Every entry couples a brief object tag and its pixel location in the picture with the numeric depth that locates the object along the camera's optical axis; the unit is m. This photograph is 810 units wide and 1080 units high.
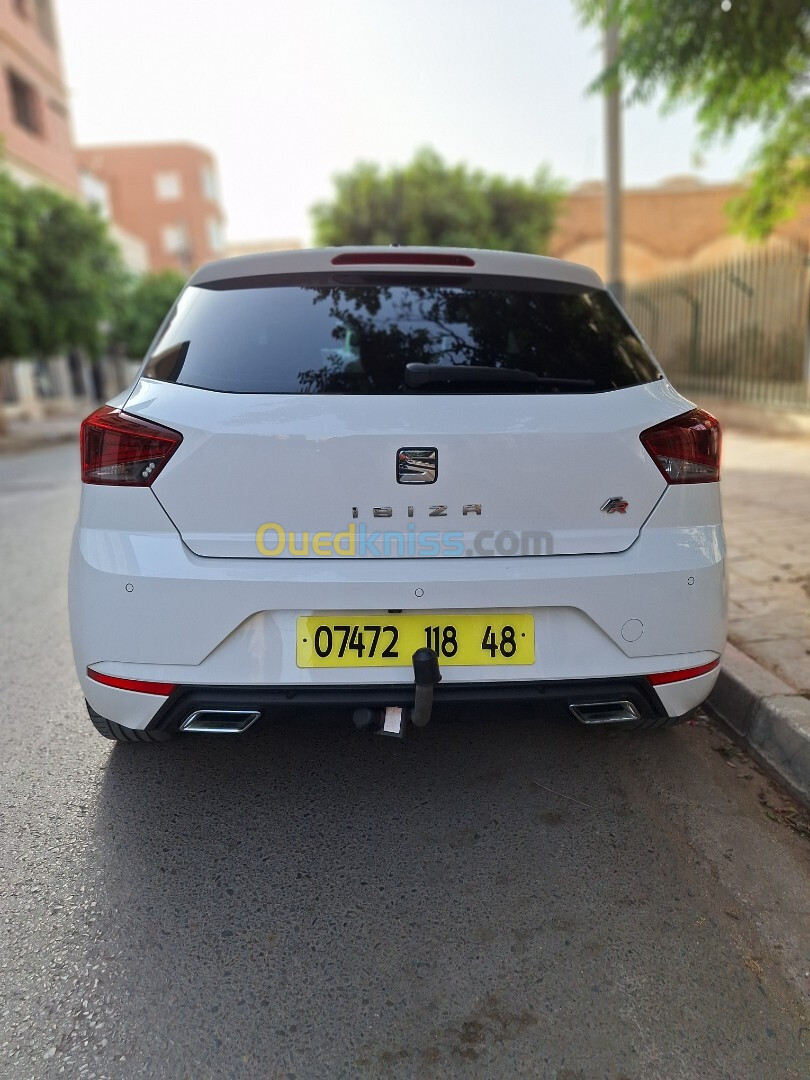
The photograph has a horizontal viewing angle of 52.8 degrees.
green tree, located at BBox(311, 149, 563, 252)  26.97
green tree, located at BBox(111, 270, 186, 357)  35.97
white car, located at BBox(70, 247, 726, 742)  2.17
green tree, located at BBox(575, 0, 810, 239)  4.75
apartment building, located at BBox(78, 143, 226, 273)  62.22
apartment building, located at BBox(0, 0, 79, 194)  27.70
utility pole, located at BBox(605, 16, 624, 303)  10.80
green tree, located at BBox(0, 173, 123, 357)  16.28
